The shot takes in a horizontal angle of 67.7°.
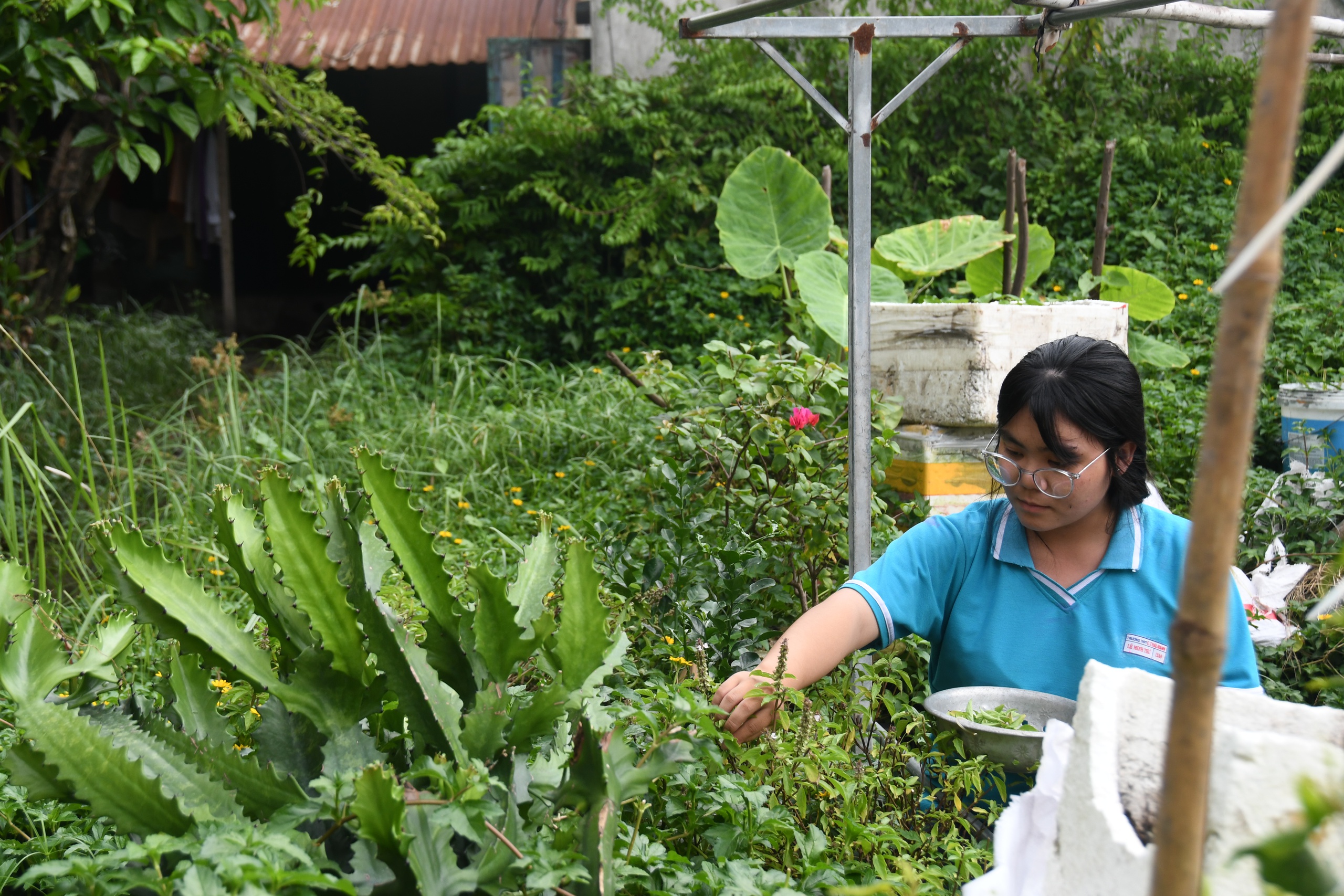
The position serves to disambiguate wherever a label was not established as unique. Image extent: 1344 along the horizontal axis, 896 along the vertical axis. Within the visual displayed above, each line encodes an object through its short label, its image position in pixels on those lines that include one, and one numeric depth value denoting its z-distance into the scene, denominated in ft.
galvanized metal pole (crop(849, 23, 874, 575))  5.88
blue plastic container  12.68
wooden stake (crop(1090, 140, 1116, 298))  13.30
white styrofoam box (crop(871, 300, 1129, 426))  10.50
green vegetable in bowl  4.29
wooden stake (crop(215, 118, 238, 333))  27.17
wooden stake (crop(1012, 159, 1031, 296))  12.62
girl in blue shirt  5.60
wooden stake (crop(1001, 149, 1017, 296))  12.52
